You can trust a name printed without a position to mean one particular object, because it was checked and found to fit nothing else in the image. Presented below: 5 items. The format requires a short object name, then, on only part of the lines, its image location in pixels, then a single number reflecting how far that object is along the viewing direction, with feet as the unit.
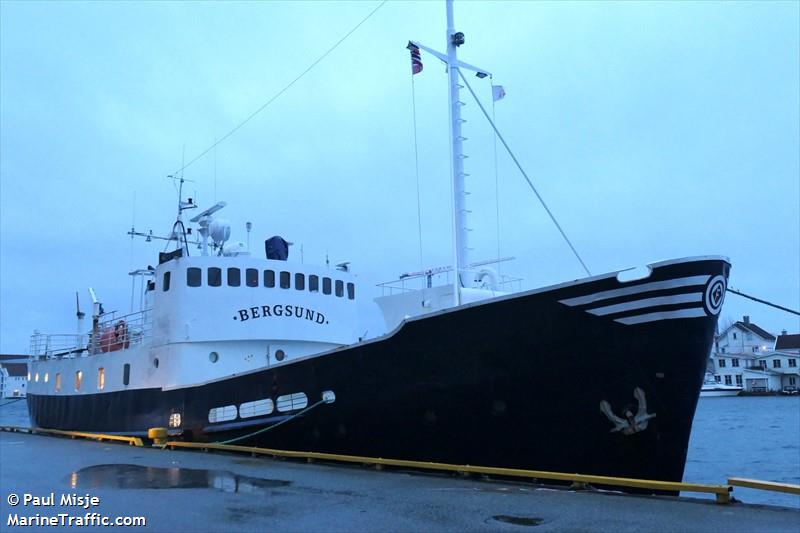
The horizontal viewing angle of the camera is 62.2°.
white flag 49.67
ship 28.99
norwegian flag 46.19
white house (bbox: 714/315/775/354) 279.90
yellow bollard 49.72
